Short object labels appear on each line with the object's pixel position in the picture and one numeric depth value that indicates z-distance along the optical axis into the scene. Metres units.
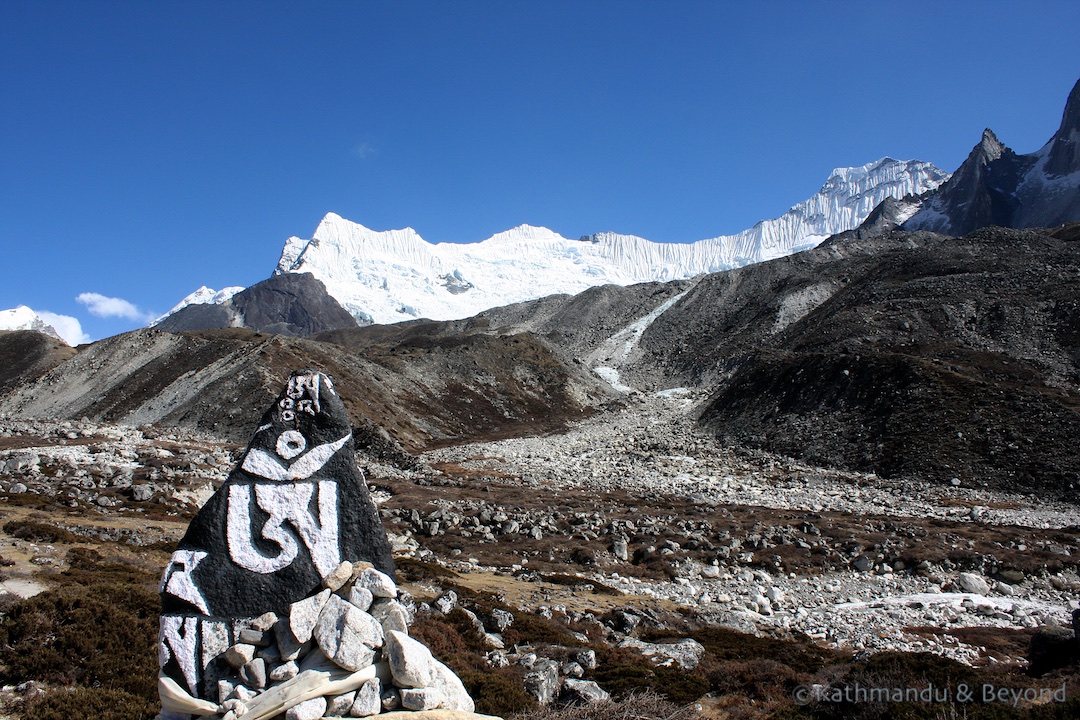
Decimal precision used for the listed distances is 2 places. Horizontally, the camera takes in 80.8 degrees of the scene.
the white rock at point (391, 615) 6.86
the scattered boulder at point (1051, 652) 10.34
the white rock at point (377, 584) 7.00
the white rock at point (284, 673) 6.45
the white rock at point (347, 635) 6.47
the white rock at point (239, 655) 6.45
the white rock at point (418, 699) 6.38
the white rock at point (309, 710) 6.14
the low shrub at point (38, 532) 14.82
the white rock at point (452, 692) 6.62
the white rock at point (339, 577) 6.97
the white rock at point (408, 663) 6.47
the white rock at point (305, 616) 6.62
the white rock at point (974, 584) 17.62
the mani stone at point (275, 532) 6.64
